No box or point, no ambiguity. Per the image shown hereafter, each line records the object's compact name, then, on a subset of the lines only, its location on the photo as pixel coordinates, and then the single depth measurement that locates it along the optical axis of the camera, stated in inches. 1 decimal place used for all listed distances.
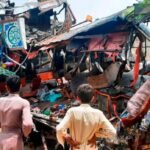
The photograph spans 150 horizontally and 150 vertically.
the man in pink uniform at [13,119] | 143.2
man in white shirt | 127.2
